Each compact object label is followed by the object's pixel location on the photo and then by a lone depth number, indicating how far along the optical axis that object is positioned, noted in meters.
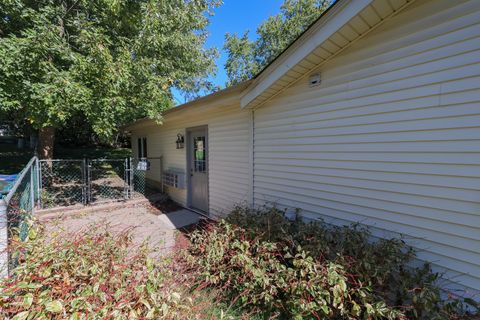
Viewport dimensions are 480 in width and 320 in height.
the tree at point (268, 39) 16.94
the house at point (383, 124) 2.04
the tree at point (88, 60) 4.12
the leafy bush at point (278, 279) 2.06
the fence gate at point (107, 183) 7.30
